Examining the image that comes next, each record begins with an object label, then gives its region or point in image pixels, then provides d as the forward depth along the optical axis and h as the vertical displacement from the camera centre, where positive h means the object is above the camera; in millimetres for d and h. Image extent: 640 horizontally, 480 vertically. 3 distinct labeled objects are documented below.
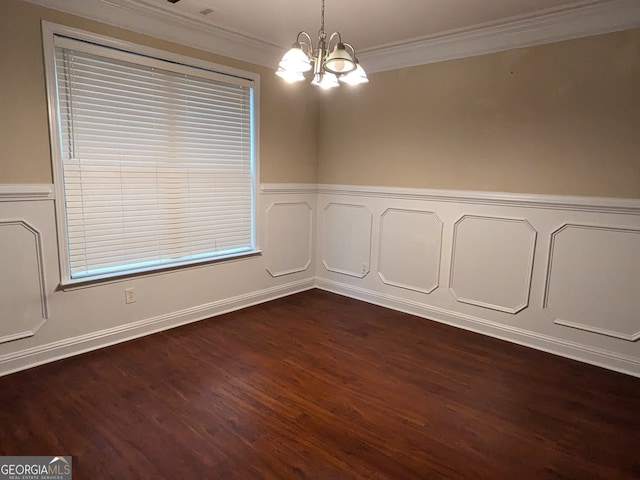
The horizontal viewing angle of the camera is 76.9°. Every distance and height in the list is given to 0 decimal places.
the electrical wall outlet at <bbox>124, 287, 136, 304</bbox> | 3127 -902
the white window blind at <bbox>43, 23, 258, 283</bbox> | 2723 +185
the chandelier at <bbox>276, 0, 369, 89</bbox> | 1982 +601
